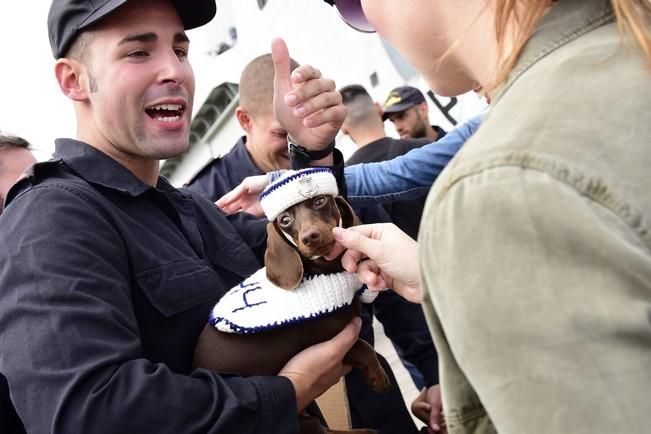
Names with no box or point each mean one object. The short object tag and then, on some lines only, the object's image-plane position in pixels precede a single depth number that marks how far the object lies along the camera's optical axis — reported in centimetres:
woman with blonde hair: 58
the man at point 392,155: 306
